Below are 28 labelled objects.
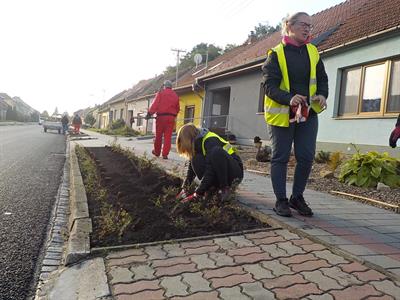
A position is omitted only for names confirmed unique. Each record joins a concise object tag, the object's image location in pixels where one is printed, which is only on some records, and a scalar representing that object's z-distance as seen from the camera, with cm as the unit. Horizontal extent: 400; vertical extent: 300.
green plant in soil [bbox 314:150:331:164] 895
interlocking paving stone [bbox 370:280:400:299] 207
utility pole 4125
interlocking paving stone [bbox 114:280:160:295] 210
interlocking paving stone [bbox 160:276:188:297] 207
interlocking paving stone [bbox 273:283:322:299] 204
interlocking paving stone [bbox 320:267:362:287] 220
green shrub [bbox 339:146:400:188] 580
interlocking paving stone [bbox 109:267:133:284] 224
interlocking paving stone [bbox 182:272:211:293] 212
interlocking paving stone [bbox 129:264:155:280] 228
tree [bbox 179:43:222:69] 4775
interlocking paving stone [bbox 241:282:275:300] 204
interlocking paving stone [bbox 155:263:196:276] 234
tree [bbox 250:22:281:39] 4741
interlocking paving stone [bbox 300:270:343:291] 215
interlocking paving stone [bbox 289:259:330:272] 240
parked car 3378
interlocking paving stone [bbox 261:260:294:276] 236
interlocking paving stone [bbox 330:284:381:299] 204
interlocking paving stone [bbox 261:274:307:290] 217
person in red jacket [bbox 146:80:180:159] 914
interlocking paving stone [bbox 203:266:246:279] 230
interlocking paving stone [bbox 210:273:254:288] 218
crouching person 402
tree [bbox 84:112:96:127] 6569
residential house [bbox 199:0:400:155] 927
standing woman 360
